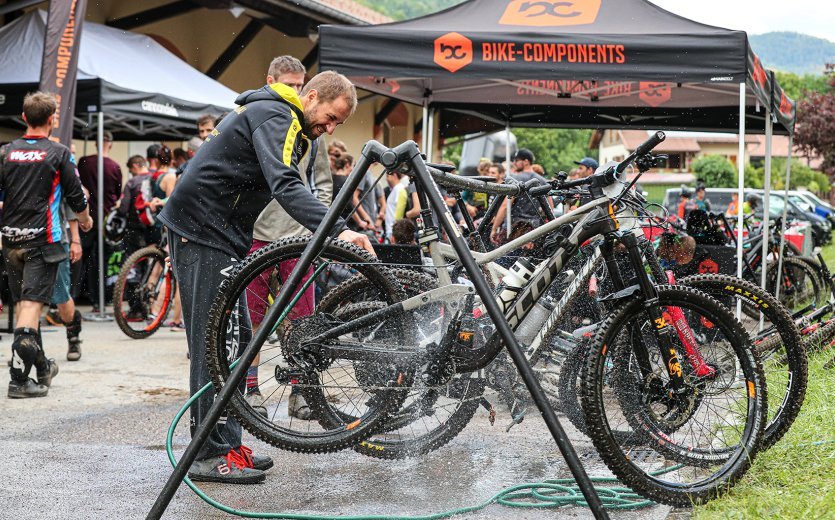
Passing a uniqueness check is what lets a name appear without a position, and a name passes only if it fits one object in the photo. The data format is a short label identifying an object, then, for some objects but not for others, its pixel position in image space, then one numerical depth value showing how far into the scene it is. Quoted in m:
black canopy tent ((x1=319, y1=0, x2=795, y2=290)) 7.60
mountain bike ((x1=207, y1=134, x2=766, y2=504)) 4.02
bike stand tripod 3.45
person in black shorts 6.66
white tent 10.57
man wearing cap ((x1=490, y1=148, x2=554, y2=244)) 9.41
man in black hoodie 4.11
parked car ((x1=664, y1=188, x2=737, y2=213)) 29.67
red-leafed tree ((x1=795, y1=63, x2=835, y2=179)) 46.44
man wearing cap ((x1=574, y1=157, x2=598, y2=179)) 10.49
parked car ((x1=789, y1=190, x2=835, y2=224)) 36.88
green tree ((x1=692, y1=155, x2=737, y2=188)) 66.06
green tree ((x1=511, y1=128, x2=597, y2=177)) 78.12
